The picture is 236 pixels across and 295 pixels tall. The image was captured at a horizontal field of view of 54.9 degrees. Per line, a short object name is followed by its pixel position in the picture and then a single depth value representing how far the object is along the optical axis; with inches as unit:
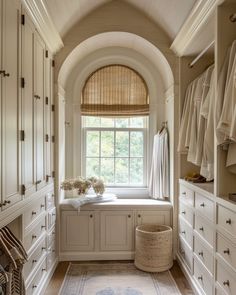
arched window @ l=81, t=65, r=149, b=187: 121.3
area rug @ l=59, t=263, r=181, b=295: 82.8
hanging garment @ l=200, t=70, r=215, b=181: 69.6
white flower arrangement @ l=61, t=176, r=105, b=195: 105.4
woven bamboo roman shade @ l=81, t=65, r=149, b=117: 121.1
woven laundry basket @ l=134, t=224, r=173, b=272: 95.2
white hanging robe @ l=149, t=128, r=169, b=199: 109.8
